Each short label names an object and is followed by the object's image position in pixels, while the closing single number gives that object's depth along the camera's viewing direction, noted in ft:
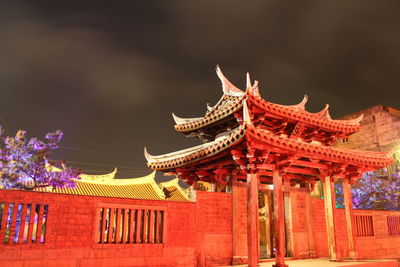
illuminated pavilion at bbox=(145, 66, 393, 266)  33.58
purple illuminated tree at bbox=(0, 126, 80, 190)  59.82
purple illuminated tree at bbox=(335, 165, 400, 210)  78.91
